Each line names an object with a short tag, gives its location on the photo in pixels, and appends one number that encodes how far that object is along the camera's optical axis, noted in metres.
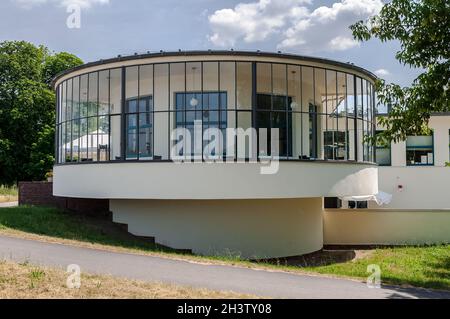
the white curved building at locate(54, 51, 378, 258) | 12.46
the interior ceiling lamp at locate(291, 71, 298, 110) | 15.96
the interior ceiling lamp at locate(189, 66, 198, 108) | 14.78
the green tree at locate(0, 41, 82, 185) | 37.94
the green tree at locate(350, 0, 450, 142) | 8.81
